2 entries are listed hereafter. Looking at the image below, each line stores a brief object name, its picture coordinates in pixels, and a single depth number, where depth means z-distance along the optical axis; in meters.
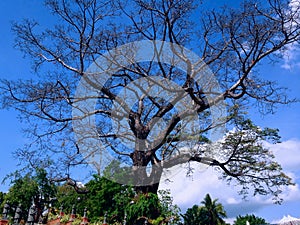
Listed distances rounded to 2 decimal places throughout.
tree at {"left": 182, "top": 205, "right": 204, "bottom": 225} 22.41
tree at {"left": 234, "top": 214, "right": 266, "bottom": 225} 24.17
